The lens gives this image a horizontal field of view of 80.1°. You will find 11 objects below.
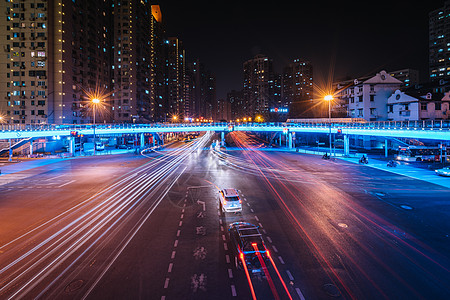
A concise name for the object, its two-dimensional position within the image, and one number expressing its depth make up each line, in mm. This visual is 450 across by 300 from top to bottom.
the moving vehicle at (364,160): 46044
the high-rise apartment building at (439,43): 131625
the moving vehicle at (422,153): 47094
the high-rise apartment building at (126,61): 112812
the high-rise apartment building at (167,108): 188238
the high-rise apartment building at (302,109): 139850
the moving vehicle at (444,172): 34059
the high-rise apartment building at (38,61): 78625
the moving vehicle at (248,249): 13094
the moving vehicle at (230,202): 20406
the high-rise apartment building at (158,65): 149125
